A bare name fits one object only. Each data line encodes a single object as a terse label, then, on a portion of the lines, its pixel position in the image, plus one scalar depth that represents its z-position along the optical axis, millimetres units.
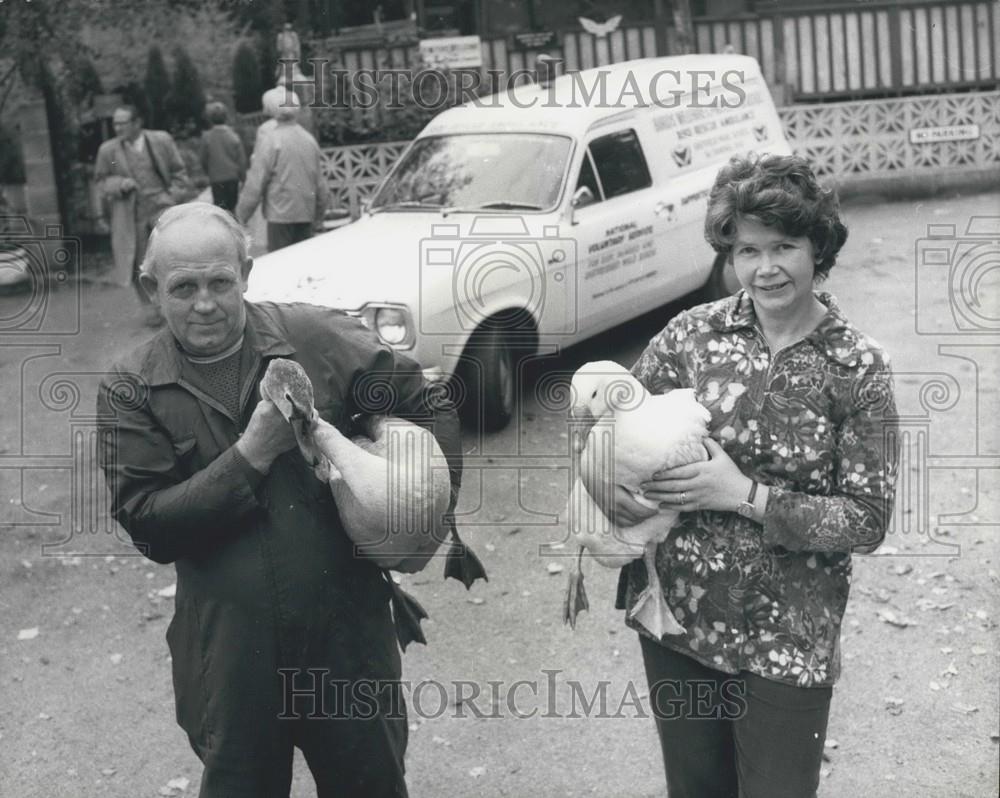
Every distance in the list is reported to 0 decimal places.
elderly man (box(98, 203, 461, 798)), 2721
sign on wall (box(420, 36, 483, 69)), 14570
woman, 2664
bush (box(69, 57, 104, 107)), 14156
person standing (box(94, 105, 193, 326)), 10773
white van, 7043
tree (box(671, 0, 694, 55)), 15461
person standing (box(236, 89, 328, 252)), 10133
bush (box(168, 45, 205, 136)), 15141
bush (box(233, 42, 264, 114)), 15344
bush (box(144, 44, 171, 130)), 14984
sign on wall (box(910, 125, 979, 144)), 14820
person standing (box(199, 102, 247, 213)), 12711
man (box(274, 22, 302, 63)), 14938
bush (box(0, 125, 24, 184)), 13555
